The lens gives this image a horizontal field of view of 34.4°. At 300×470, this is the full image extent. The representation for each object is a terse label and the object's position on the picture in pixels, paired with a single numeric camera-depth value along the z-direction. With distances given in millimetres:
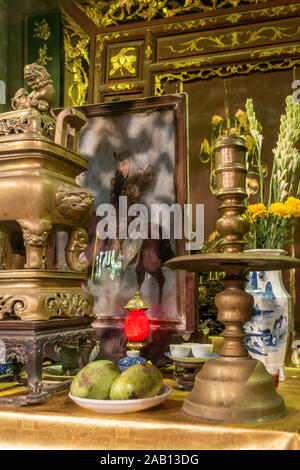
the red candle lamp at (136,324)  1506
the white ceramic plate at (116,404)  927
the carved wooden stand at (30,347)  1058
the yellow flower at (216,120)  2561
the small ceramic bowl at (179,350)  1269
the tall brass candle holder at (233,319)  906
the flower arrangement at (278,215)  1521
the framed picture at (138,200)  1706
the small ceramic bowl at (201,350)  1271
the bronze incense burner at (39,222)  1088
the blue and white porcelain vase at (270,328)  1331
